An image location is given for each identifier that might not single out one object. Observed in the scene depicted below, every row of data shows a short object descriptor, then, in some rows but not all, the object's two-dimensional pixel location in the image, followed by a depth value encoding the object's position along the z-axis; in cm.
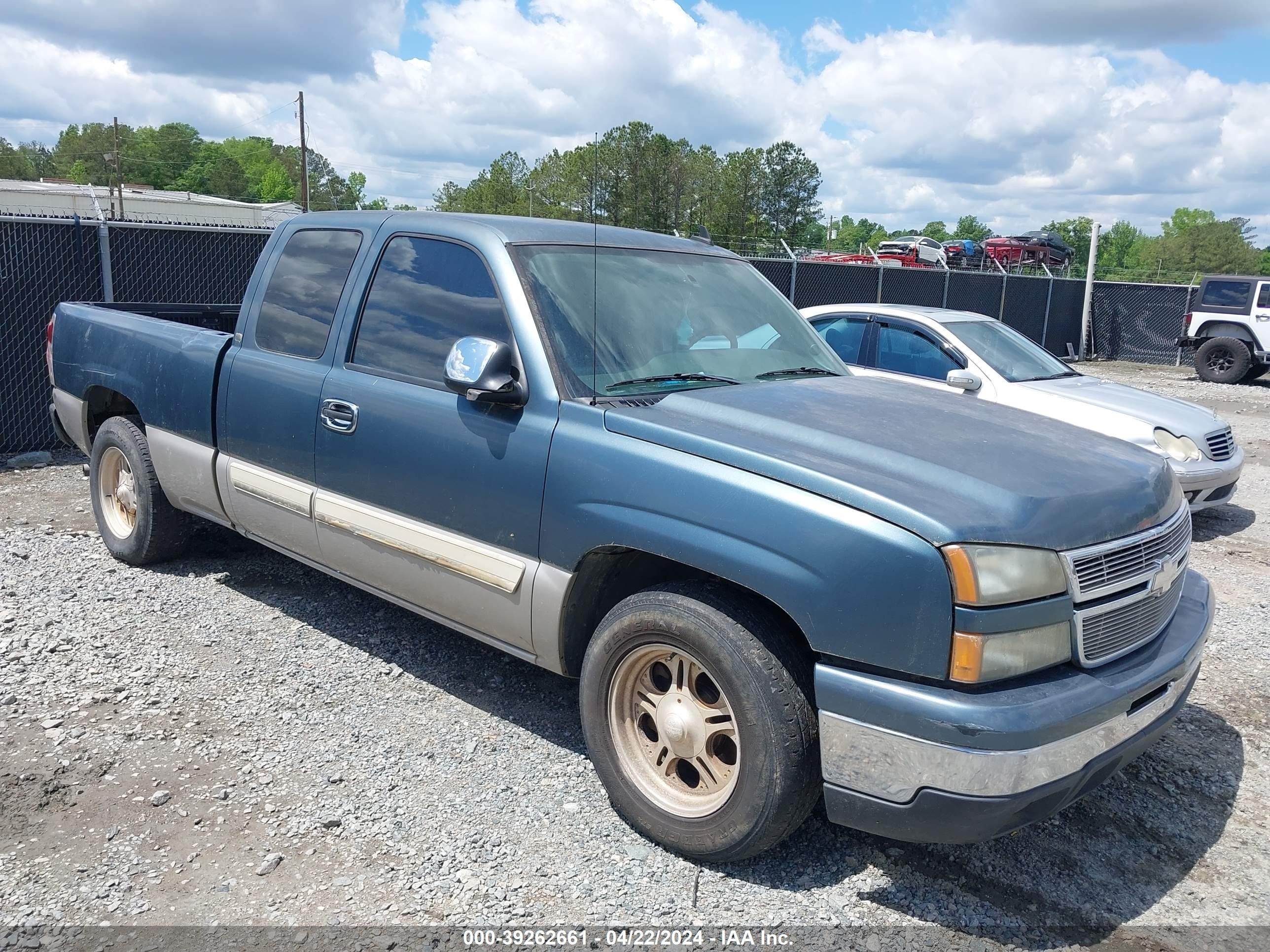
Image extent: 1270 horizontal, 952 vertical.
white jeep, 1811
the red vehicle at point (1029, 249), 3019
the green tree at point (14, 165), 9306
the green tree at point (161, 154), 11031
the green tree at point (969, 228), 11931
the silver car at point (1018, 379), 750
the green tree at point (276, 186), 11956
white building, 4472
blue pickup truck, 264
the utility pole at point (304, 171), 3924
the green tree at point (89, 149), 10388
